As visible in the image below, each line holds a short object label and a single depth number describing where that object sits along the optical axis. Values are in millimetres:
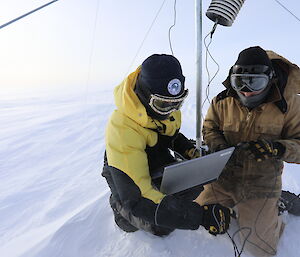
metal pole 1820
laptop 1355
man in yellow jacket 1318
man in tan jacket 1708
